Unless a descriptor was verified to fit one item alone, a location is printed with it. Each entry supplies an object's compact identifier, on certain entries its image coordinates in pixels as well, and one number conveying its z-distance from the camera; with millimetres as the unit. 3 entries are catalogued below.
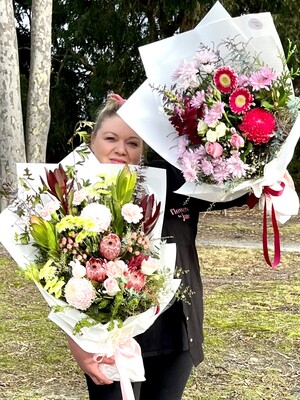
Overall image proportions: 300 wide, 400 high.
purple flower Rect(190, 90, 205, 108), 2176
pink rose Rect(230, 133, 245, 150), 2107
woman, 2266
